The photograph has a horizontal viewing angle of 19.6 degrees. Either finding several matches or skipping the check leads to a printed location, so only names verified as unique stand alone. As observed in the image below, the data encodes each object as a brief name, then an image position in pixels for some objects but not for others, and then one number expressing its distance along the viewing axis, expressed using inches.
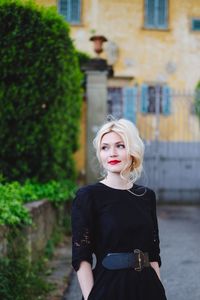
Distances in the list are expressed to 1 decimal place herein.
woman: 99.4
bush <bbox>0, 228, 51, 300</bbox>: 160.8
